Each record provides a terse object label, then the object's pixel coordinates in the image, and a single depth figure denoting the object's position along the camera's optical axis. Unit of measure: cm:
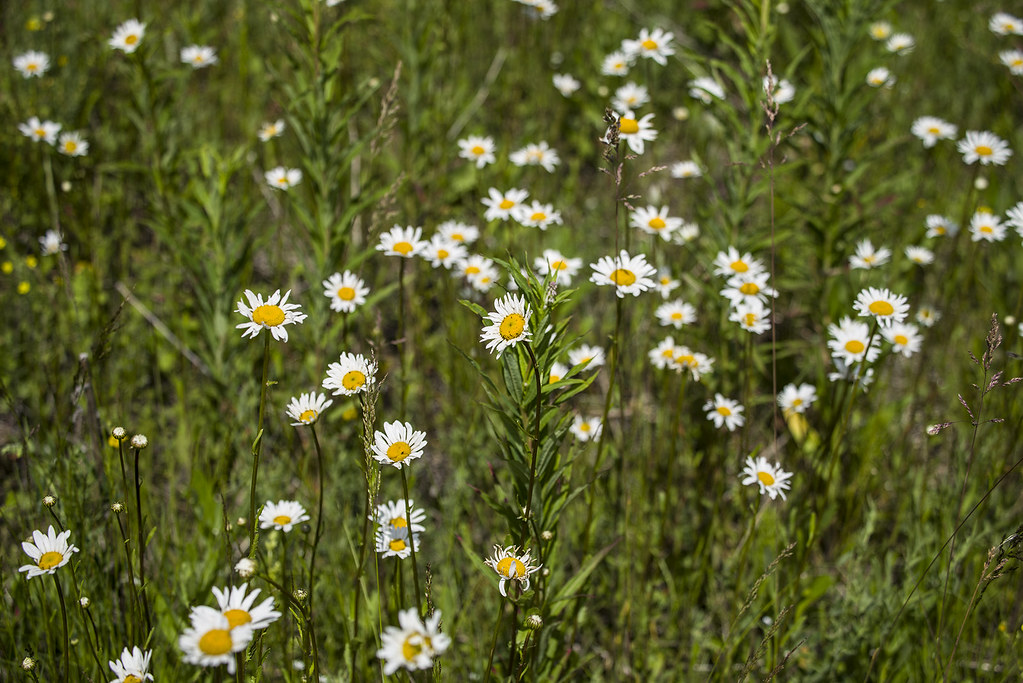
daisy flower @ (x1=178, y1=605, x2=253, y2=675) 127
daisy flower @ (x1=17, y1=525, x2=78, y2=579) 166
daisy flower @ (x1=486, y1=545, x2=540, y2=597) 161
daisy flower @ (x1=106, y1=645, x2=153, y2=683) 153
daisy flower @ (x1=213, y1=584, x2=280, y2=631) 139
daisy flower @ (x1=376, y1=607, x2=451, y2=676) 119
